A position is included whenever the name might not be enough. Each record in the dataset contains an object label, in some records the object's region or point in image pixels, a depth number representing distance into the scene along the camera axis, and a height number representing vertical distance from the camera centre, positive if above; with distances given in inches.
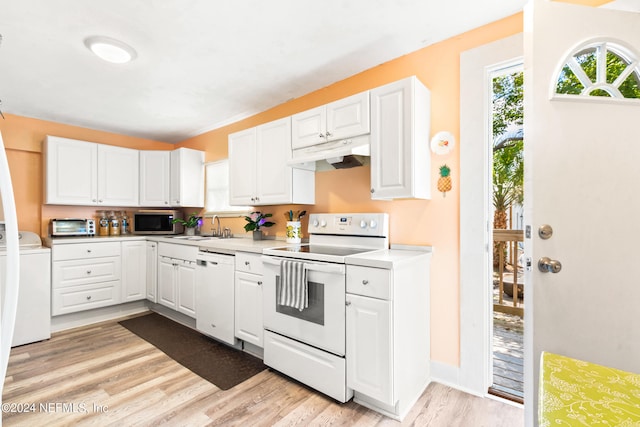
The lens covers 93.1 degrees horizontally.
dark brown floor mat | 92.2 -48.8
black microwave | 168.4 -4.3
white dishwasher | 107.4 -30.1
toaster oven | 145.0 -6.1
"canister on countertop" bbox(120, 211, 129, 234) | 171.6 -5.4
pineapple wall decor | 85.4 +9.7
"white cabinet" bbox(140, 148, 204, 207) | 166.7 +20.4
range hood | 89.0 +19.2
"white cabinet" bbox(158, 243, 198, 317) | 127.0 -28.0
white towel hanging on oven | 82.0 -19.7
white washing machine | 115.3 -31.8
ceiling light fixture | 83.2 +47.2
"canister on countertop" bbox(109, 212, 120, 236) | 167.2 -7.0
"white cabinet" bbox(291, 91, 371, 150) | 89.3 +29.3
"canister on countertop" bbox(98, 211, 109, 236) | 165.0 -6.9
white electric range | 76.8 -25.5
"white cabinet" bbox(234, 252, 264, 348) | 97.8 -28.2
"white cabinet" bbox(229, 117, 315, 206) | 111.1 +17.0
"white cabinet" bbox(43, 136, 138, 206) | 141.9 +20.7
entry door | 51.1 +2.0
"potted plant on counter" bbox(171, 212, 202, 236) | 163.6 -4.7
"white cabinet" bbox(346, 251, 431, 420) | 68.9 -29.1
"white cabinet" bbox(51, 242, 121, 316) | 130.7 -28.1
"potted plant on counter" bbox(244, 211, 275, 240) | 129.5 -4.2
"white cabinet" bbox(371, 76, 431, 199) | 80.9 +20.3
